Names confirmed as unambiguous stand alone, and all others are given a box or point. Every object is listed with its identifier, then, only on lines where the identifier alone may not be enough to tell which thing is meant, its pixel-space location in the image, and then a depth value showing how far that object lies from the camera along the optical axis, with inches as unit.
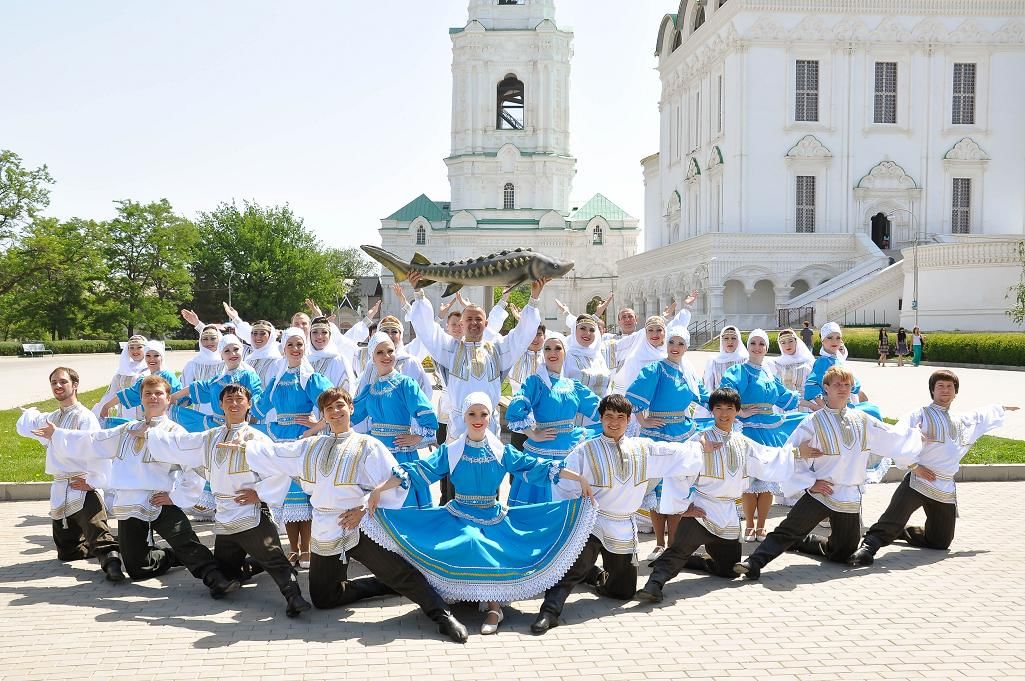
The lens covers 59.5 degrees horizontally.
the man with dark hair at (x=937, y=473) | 316.8
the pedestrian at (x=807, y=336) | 1185.5
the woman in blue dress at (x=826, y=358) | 388.2
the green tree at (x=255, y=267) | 2778.1
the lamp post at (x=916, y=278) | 1509.6
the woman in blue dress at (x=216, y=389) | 358.6
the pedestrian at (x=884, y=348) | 1248.2
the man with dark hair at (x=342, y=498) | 249.8
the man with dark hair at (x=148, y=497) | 276.5
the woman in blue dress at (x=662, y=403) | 331.9
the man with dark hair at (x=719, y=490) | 279.6
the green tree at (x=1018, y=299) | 1343.5
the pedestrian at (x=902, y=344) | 1258.0
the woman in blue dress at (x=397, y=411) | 303.3
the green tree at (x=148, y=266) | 2297.0
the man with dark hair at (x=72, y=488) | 299.1
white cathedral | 1886.1
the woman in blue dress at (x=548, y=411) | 308.7
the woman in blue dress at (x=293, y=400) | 325.1
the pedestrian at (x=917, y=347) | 1225.5
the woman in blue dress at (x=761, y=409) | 341.7
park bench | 1907.0
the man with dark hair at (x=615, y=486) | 260.8
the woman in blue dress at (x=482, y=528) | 248.8
